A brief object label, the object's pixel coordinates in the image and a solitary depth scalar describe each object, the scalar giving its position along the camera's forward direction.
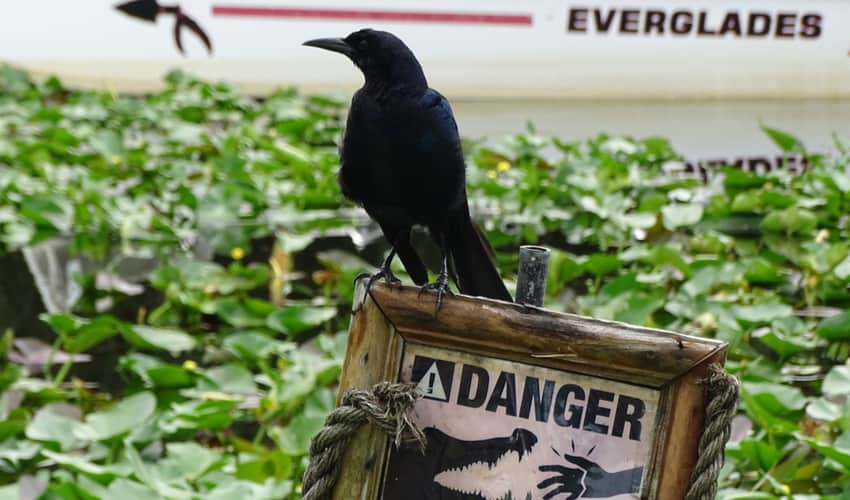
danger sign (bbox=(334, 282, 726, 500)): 4.03
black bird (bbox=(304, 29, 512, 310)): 4.46
